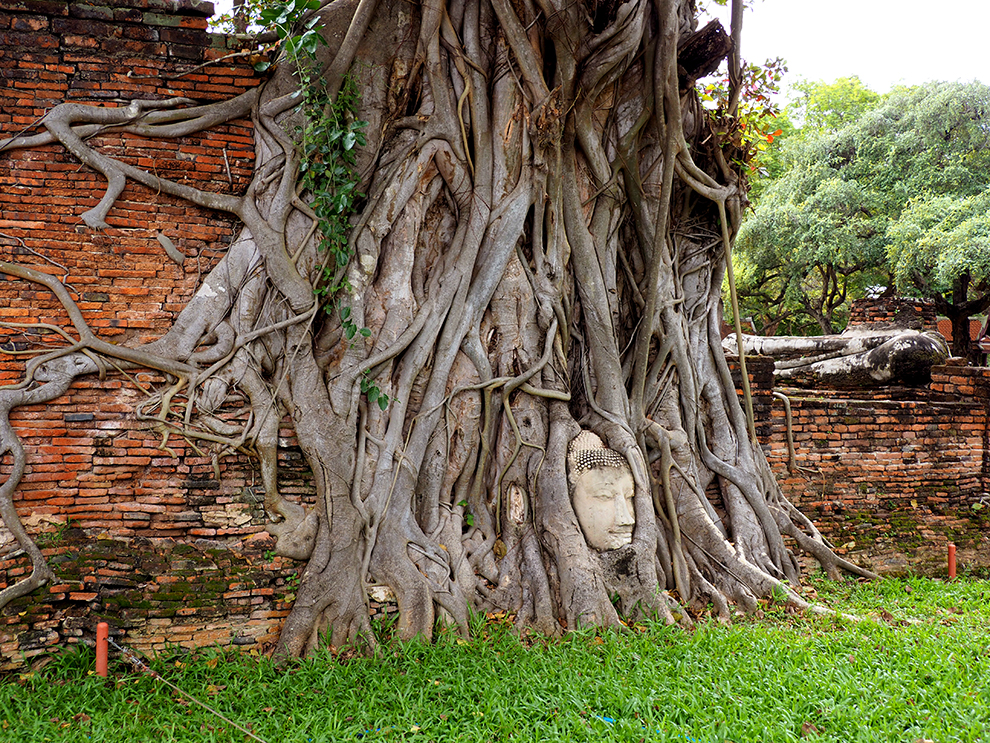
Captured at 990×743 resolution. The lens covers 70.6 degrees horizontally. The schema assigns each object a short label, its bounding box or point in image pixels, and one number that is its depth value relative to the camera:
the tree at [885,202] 12.49
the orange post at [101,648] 3.51
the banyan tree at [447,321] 4.05
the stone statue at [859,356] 7.04
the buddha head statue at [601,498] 4.46
